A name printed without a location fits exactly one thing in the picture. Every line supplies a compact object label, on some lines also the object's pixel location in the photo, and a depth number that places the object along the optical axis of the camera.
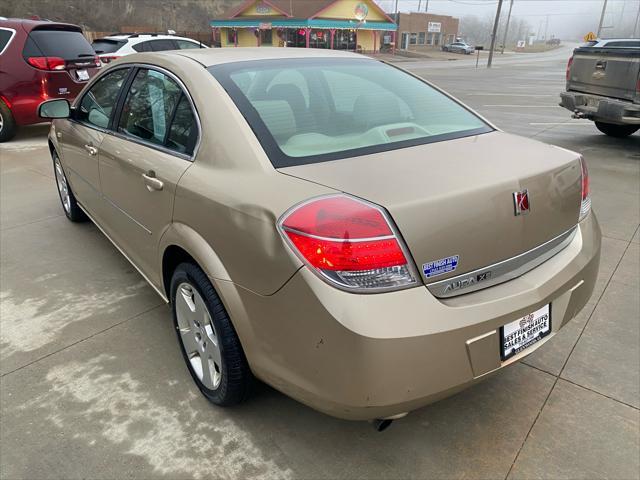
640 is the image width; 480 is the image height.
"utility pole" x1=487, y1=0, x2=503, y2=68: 35.86
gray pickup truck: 6.92
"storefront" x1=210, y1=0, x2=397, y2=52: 46.41
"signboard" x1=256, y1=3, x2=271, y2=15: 47.31
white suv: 11.90
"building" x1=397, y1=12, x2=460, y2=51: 69.69
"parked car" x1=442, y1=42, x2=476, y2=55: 65.89
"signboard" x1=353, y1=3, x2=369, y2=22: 49.78
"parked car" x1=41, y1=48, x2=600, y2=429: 1.66
